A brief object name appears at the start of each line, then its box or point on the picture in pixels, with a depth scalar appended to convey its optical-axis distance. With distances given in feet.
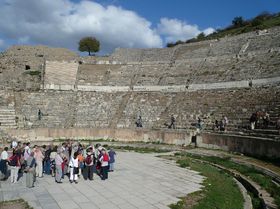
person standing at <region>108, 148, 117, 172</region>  34.77
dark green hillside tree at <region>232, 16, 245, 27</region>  135.23
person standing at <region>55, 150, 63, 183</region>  29.17
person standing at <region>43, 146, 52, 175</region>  32.64
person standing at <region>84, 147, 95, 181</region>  30.68
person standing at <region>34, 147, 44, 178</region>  30.95
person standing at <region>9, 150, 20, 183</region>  29.07
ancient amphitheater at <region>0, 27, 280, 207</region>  53.51
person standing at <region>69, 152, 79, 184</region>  29.42
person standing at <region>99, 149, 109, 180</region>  30.84
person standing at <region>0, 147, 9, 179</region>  29.95
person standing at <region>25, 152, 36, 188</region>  27.54
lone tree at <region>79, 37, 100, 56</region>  117.11
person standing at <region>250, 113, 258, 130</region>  46.24
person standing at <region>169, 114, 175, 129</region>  59.84
